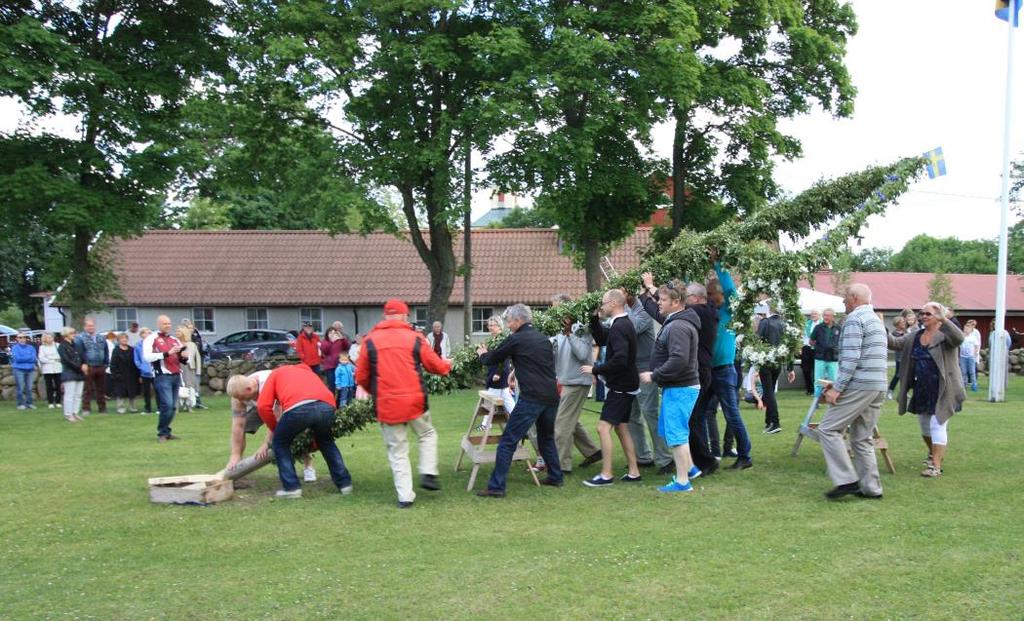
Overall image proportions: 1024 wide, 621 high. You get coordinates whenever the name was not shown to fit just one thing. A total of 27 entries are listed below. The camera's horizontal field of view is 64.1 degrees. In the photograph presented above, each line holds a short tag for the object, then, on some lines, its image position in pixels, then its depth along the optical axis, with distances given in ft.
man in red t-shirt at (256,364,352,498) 26.37
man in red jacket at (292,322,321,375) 57.82
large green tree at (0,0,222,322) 67.26
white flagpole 55.77
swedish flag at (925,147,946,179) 32.62
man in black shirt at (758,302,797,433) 40.01
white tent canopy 71.10
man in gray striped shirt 25.35
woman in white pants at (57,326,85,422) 52.16
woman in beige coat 28.43
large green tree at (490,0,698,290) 64.64
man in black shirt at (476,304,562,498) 26.86
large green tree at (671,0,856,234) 71.61
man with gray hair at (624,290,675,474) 29.96
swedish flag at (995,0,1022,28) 56.08
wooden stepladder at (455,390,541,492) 28.27
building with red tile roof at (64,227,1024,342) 110.11
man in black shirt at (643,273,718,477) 28.55
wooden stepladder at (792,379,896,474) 29.45
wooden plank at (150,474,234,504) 26.43
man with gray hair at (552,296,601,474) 29.96
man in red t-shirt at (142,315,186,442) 40.85
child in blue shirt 56.90
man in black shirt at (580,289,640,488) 27.61
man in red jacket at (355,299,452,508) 25.88
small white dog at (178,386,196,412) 57.24
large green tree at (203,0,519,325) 67.41
